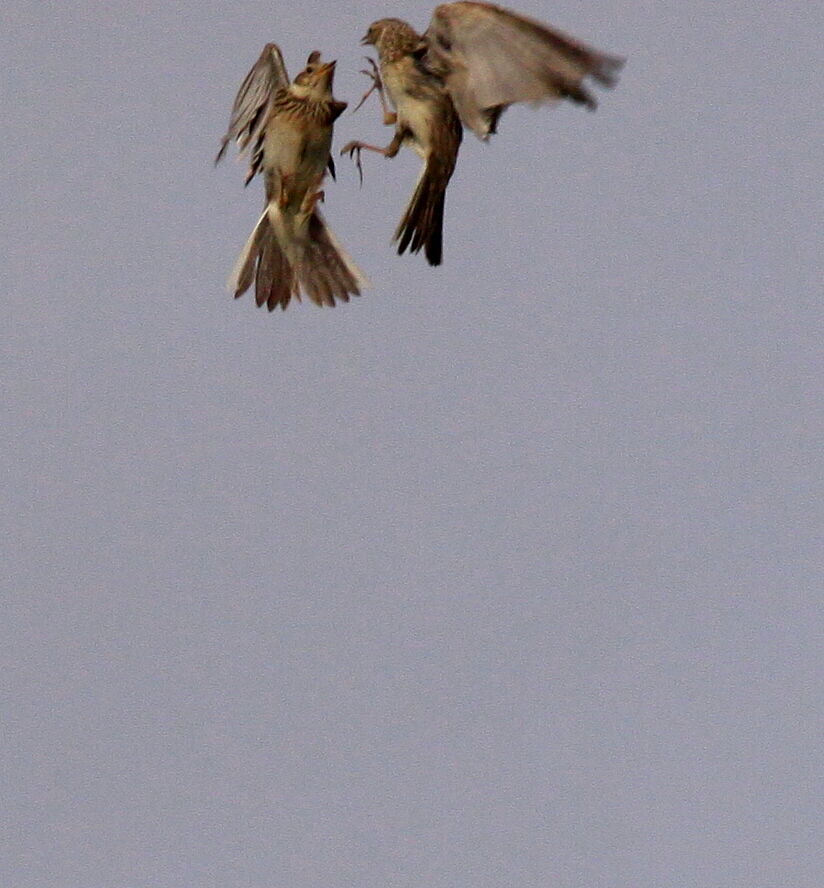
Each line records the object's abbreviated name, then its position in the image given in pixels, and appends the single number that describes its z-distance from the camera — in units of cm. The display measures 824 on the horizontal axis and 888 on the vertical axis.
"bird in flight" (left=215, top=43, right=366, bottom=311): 1708
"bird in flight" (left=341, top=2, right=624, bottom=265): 1407
